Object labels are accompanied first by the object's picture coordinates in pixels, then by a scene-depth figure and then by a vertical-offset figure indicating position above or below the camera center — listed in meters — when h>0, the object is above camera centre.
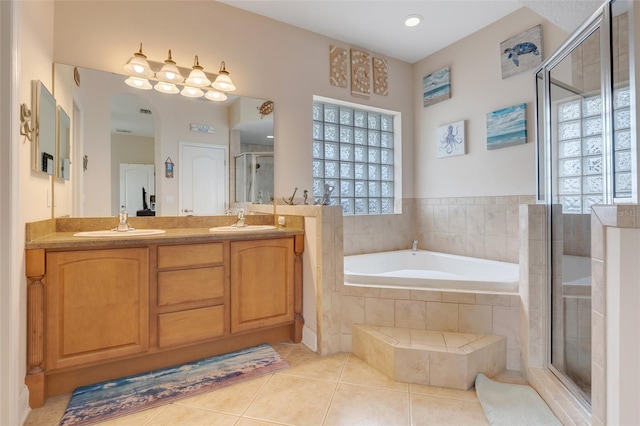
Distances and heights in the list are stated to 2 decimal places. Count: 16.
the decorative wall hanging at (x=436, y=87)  3.27 +1.36
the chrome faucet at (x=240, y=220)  2.47 -0.05
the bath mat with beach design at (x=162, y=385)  1.56 -0.97
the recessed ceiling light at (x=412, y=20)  2.78 +1.74
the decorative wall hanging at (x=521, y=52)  2.56 +1.36
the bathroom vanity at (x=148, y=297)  1.58 -0.49
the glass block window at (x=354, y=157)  3.30 +0.62
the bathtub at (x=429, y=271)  2.12 -0.49
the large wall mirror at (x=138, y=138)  2.12 +0.56
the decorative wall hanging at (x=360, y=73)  3.23 +1.46
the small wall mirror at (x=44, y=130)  1.63 +0.46
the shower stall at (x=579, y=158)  1.49 +0.30
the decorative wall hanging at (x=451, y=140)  3.14 +0.75
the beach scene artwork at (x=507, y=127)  2.64 +0.75
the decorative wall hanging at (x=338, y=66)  3.11 +1.47
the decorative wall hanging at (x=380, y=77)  3.37 +1.47
